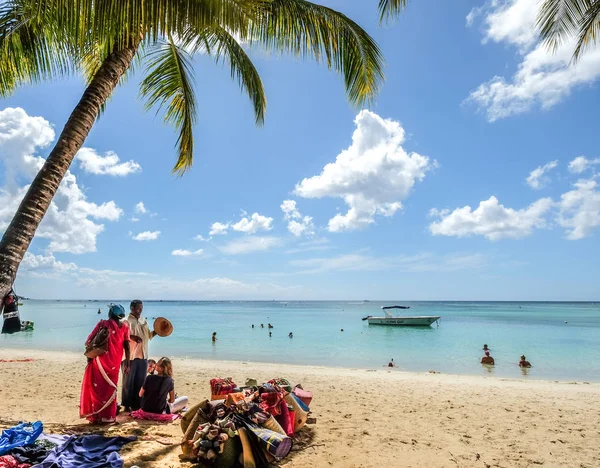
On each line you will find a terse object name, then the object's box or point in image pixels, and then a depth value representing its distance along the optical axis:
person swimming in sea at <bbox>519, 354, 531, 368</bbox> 16.98
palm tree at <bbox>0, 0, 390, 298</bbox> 3.80
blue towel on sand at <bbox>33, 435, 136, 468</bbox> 3.44
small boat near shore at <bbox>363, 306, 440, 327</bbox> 41.84
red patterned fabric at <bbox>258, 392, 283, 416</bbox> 4.41
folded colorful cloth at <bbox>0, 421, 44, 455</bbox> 3.63
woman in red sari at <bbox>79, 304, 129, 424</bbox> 5.04
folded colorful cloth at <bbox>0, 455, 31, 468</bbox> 3.32
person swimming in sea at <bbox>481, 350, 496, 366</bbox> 17.75
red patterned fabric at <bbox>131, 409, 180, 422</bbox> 5.35
